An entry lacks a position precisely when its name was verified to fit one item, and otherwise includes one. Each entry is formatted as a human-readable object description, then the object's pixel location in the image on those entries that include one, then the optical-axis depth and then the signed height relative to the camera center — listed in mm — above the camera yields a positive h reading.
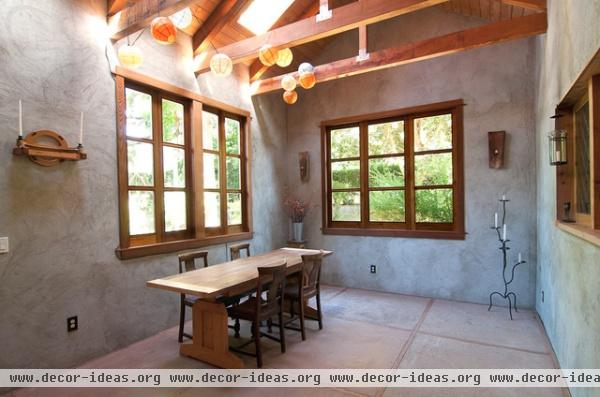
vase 5406 -565
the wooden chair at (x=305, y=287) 3223 -946
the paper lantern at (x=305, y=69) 3418 +1327
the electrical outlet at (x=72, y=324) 2805 -1051
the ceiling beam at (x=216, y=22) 3820 +2069
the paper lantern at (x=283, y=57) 3072 +1297
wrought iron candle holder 4023 -959
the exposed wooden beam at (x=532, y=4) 2971 +1681
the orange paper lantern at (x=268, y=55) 2947 +1272
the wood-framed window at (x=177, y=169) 3395 +352
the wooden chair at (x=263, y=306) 2744 -954
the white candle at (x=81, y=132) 2865 +601
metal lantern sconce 2422 +317
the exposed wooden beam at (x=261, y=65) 4836 +1962
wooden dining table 2594 -934
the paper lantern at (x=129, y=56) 2834 +1239
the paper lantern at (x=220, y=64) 2920 +1182
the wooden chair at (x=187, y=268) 3197 -731
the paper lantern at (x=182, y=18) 2650 +1449
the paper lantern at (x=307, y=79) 3340 +1181
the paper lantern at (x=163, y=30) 2409 +1242
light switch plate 2445 -315
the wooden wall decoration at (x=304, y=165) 5531 +511
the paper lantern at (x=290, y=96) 3776 +1141
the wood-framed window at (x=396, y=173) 4535 +301
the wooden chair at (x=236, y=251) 4008 -653
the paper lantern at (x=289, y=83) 3617 +1246
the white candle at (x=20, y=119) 2523 +637
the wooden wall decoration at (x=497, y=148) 4098 +536
